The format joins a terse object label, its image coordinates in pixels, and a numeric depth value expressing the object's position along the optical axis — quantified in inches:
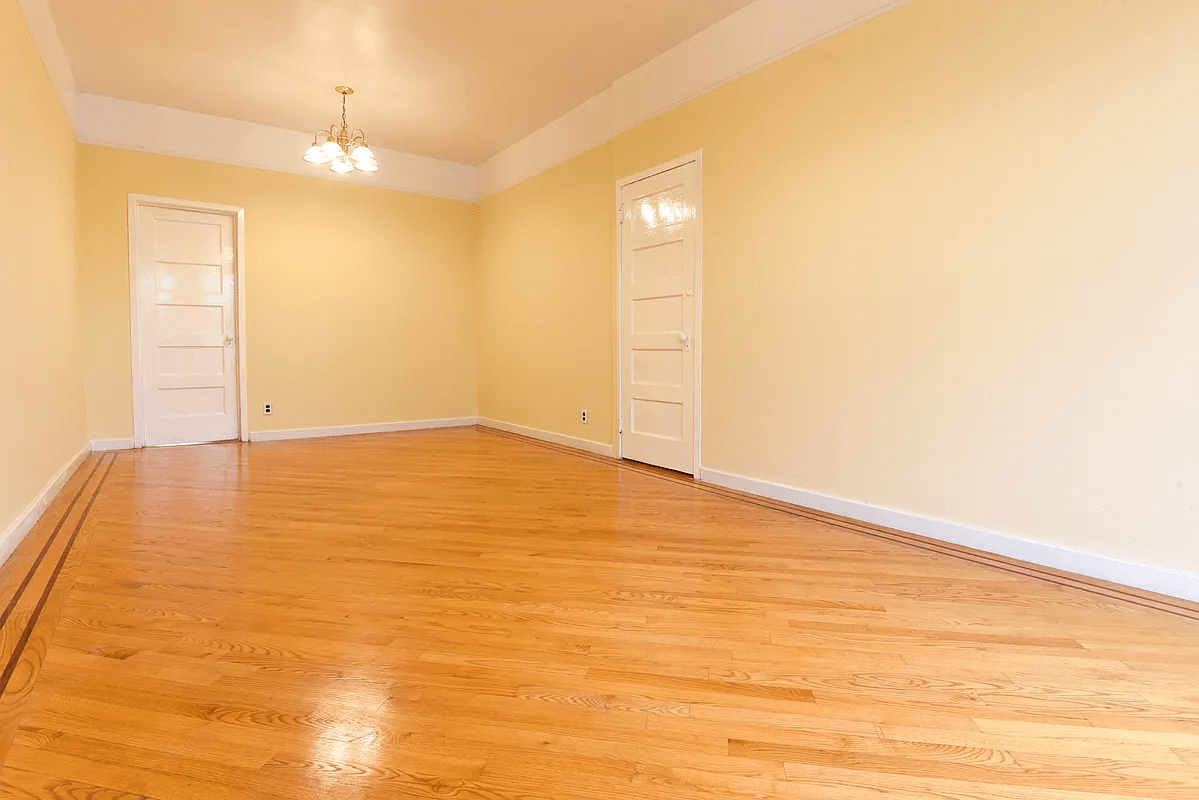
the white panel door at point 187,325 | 226.4
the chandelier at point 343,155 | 196.4
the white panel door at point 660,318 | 176.4
